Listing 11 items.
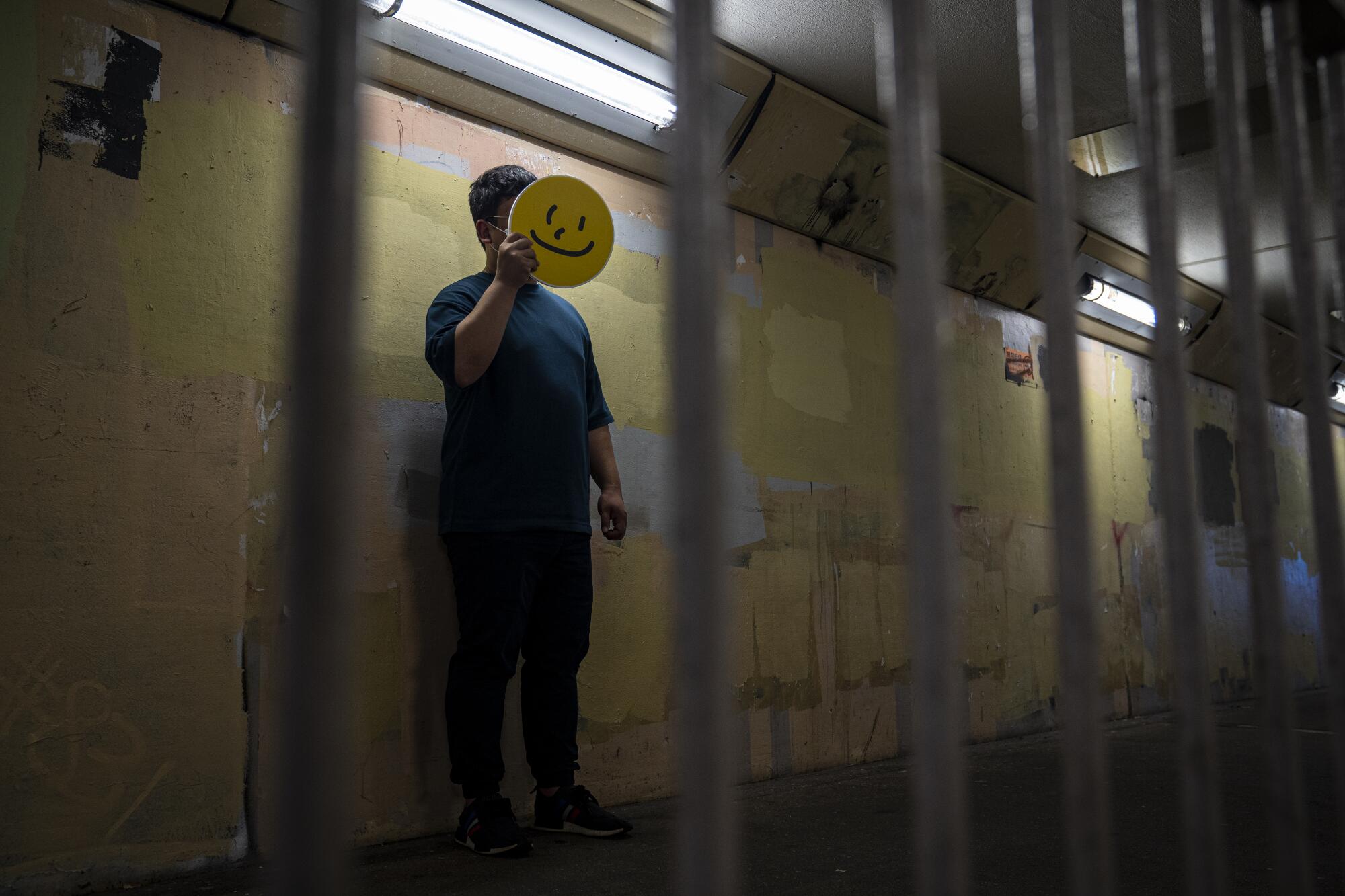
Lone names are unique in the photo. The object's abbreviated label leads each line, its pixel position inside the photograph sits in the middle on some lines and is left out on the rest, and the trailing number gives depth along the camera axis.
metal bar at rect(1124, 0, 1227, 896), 0.71
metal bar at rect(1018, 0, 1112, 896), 0.64
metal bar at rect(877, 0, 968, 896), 0.56
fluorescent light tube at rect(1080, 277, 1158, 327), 3.88
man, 1.77
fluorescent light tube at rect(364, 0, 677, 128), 1.92
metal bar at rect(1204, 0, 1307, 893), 0.76
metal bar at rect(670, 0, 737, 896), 0.47
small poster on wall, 3.66
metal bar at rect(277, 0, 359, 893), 0.38
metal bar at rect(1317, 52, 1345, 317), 0.93
